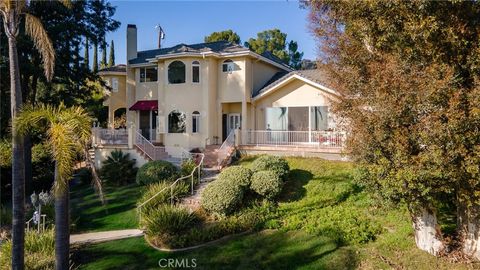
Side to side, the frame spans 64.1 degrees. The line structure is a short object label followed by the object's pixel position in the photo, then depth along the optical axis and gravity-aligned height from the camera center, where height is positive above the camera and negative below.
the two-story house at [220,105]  23.42 +1.68
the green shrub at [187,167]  18.92 -1.85
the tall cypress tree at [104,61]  53.81 +9.83
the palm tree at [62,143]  8.68 -0.28
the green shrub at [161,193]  15.48 -2.65
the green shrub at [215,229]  12.51 -3.38
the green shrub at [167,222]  12.95 -3.15
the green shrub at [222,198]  13.95 -2.51
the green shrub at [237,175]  14.80 -1.81
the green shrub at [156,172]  18.78 -2.12
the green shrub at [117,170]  21.44 -2.26
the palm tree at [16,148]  9.62 -0.43
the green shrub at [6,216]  15.27 -3.43
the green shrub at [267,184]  14.63 -2.11
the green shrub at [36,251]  10.89 -3.66
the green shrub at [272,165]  15.91 -1.51
